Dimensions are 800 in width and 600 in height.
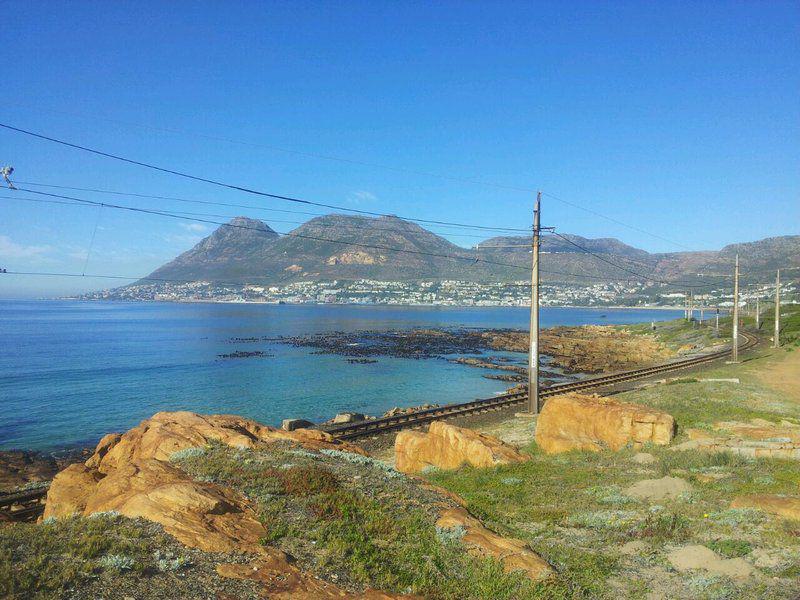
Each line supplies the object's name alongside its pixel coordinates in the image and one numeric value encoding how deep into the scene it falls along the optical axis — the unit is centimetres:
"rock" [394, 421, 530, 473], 1483
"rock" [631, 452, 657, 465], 1369
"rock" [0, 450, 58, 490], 2169
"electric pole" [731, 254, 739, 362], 3962
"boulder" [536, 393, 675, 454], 1566
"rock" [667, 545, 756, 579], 730
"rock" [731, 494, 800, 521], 884
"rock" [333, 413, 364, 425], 2836
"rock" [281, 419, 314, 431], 2275
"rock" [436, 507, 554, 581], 725
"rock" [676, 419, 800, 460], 1314
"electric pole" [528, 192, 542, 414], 2305
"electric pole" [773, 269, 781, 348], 5191
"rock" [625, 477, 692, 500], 1090
